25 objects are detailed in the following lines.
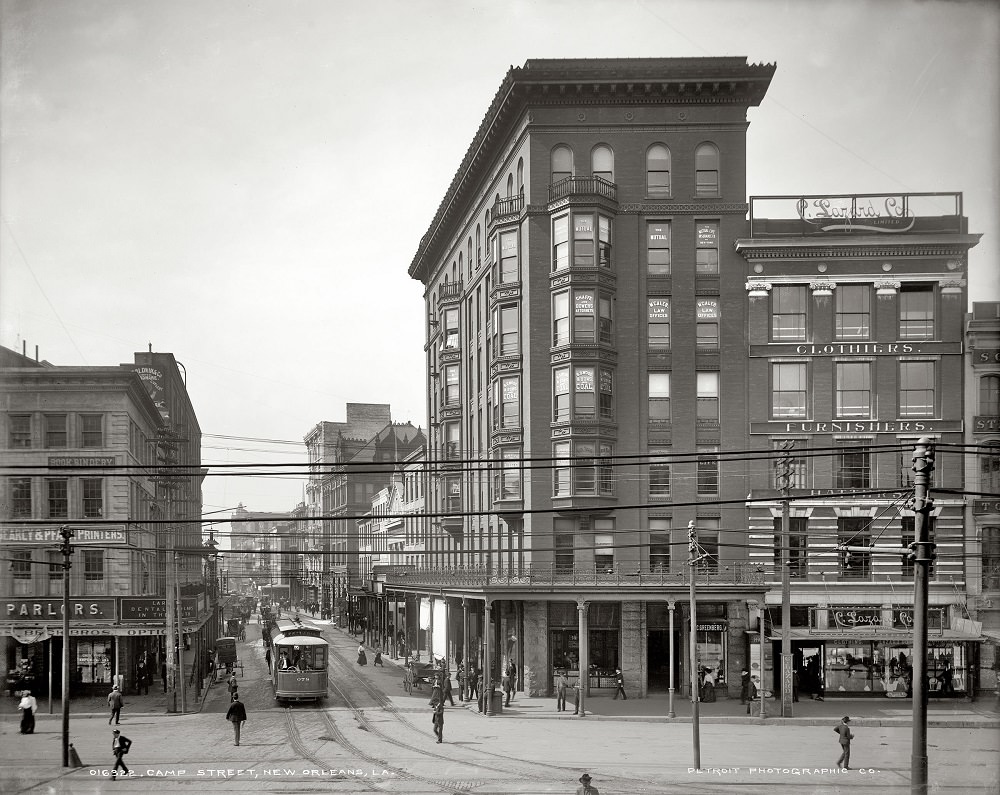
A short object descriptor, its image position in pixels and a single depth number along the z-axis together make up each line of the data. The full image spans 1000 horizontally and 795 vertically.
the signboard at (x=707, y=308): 38.62
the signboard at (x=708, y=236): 38.56
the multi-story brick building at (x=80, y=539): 34.34
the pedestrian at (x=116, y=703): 29.06
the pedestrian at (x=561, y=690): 33.84
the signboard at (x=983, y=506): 35.72
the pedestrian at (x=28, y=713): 27.69
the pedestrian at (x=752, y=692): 34.84
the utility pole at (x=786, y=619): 30.70
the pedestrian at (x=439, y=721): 27.80
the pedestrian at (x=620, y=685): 36.22
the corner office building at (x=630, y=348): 37.84
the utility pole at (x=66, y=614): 24.66
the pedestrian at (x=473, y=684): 37.59
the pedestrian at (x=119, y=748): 22.52
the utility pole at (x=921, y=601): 15.27
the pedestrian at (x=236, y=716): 26.73
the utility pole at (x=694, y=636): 24.04
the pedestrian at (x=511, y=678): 36.45
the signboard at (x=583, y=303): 38.66
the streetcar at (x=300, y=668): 35.66
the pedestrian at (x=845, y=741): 23.64
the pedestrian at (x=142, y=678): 39.28
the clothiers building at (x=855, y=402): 35.88
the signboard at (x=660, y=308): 38.97
